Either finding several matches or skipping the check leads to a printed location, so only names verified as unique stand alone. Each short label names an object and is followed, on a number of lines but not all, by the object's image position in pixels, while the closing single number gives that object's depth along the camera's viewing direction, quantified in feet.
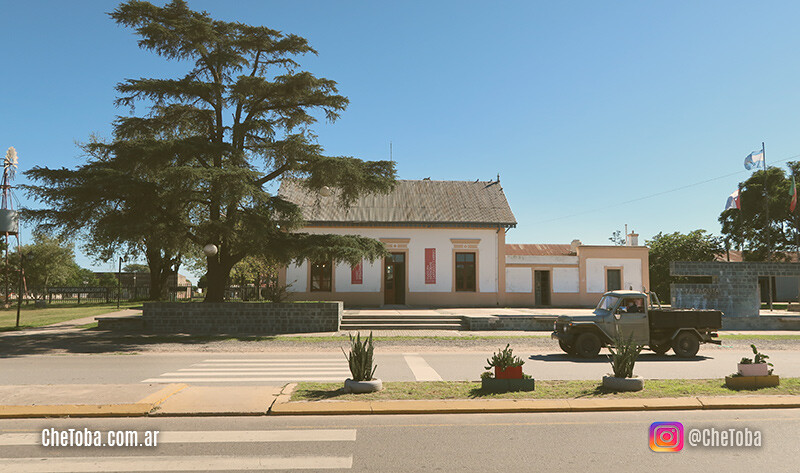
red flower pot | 28.84
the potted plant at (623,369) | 28.45
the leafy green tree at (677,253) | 147.54
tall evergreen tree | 62.69
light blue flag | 119.55
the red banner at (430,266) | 102.01
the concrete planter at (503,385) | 28.50
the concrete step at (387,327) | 70.64
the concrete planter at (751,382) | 29.35
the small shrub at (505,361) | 29.17
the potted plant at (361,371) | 28.17
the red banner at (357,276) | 100.42
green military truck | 45.83
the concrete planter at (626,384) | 28.40
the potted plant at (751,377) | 29.37
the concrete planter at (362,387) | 28.04
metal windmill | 118.93
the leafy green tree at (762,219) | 146.20
